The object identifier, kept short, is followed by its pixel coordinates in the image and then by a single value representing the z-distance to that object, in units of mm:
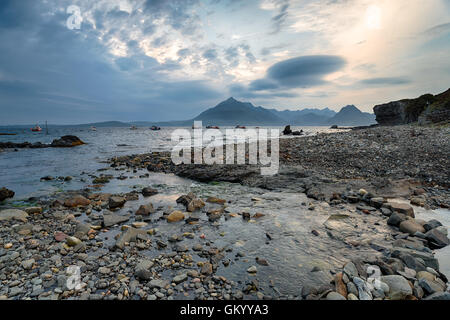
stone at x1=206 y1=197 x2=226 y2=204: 9331
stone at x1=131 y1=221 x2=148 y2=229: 6781
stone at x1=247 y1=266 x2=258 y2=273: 4441
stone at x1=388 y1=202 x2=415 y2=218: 6867
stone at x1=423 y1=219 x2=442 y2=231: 5902
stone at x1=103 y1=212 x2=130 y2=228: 6863
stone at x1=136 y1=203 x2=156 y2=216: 7848
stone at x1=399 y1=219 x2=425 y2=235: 5902
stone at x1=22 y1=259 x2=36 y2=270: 4440
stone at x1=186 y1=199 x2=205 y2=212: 8266
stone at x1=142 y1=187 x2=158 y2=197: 10655
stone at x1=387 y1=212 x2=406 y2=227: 6420
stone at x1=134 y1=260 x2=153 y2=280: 4129
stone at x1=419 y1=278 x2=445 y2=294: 3585
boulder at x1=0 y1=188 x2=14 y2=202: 10344
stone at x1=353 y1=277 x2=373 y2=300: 3510
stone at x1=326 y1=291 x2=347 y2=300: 3423
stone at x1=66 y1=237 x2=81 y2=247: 5469
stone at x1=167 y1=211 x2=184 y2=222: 7281
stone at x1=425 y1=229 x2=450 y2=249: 5317
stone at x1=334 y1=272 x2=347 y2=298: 3633
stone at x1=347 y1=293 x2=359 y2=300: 3506
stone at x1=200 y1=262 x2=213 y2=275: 4355
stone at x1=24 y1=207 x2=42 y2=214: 8031
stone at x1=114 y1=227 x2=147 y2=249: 5426
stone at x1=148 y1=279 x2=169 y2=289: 3906
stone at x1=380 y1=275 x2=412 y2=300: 3486
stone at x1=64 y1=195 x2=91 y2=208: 8945
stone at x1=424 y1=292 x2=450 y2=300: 3188
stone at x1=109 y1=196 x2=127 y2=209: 8797
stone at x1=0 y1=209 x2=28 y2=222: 7281
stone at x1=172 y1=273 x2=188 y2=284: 4067
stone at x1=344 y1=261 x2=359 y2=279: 4025
